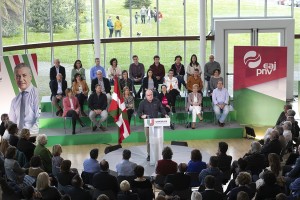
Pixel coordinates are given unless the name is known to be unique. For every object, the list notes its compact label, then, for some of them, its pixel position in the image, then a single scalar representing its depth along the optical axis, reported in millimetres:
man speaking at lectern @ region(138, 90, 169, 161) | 14359
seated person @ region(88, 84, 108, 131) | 16500
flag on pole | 14336
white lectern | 12672
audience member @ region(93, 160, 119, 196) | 10578
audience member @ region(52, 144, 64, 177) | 11540
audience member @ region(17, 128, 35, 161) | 12367
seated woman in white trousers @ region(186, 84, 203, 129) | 17031
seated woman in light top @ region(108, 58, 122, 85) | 17789
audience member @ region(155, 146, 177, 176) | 11578
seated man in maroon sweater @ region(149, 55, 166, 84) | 17969
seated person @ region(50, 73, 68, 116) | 17219
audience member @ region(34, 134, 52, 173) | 11953
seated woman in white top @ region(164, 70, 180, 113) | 17391
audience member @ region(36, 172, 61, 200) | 9723
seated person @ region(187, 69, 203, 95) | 17438
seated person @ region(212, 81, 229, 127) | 17078
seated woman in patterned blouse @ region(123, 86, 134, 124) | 16641
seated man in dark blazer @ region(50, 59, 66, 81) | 17516
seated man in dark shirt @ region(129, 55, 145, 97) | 18023
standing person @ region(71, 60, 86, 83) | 17484
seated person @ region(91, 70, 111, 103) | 17266
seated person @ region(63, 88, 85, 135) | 16484
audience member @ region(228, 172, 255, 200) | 9891
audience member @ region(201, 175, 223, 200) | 9641
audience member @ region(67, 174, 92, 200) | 10039
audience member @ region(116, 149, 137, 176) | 11742
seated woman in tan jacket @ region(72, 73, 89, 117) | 17016
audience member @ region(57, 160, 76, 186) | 10688
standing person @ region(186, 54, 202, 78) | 18156
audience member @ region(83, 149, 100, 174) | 11680
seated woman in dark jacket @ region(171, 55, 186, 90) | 18172
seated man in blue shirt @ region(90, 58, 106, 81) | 17719
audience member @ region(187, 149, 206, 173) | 11602
